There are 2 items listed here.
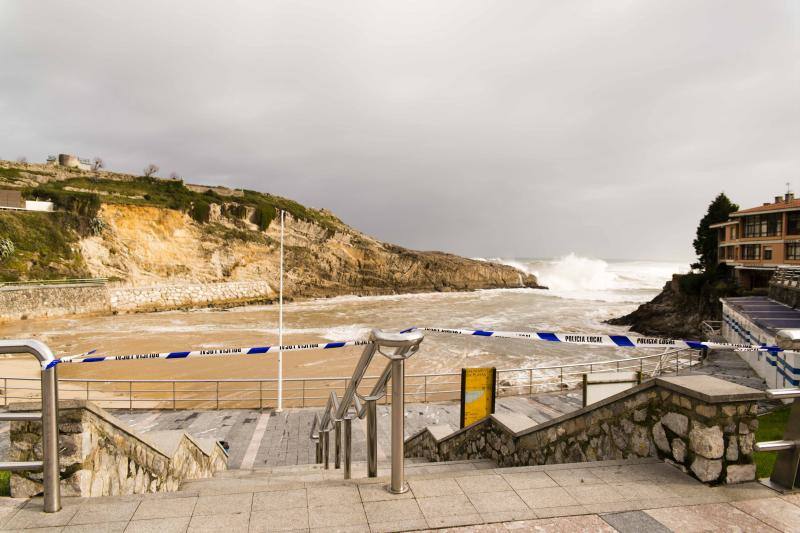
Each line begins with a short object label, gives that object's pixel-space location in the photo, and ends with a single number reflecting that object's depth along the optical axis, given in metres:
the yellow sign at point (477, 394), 8.05
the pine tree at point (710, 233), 43.59
